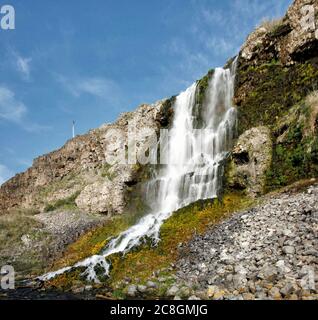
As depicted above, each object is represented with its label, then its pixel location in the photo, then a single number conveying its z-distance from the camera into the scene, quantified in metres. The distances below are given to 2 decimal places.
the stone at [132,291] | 14.47
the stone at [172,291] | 13.74
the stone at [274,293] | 10.52
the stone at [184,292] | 13.27
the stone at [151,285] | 14.71
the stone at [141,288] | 14.65
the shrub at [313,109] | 20.89
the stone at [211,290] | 12.54
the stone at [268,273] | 11.97
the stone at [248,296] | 11.03
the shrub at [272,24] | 29.03
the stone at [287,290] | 10.52
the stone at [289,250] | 13.05
